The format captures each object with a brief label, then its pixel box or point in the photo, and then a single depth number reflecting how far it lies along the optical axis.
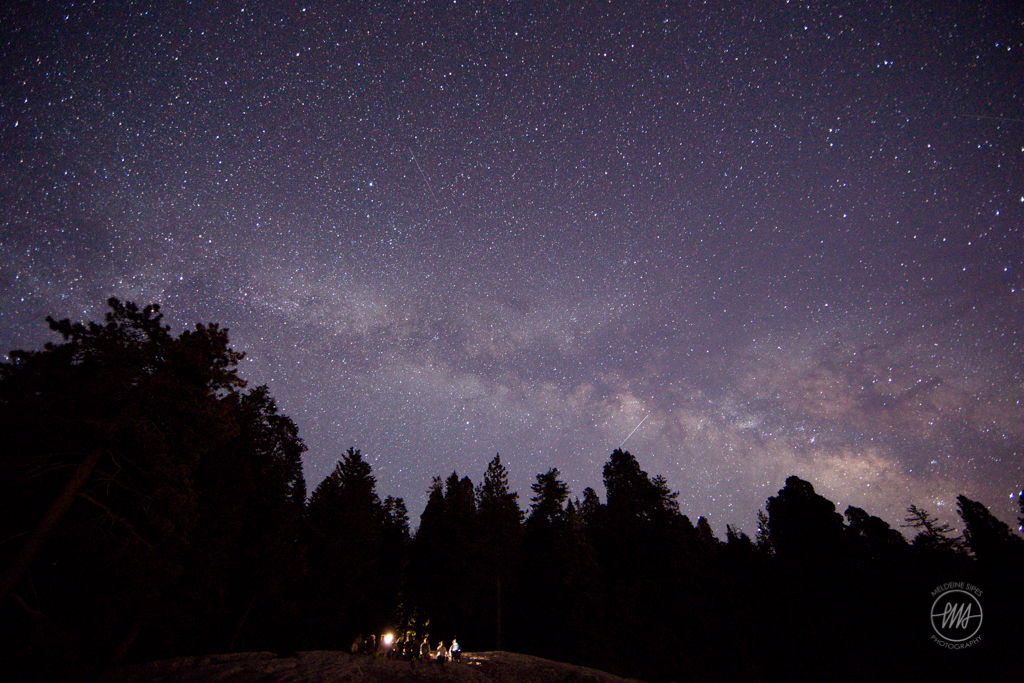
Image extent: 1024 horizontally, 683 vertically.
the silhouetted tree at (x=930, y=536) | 44.03
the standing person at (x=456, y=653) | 21.46
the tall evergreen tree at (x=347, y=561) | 28.88
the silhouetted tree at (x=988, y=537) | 38.84
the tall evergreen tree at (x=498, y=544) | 33.53
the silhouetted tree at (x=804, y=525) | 38.91
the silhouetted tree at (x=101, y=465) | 10.27
